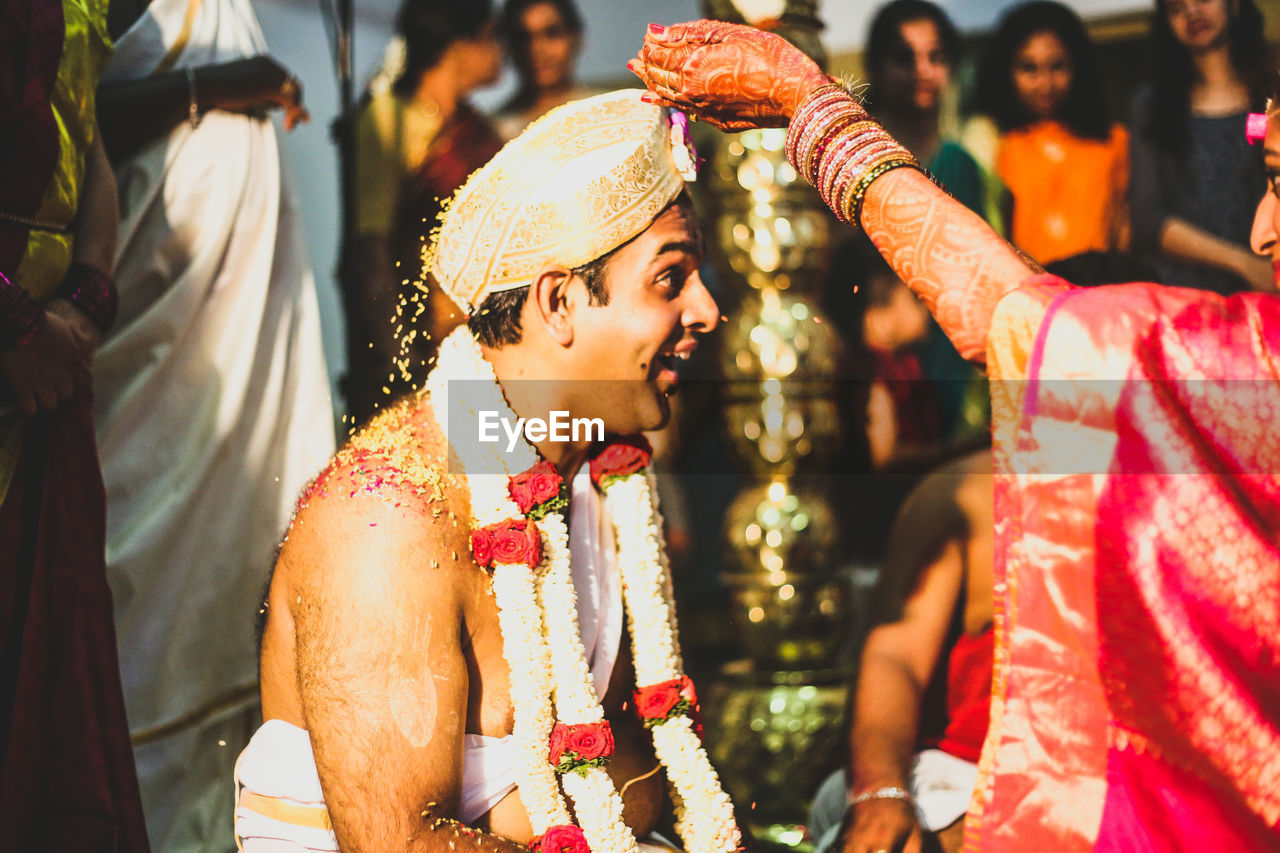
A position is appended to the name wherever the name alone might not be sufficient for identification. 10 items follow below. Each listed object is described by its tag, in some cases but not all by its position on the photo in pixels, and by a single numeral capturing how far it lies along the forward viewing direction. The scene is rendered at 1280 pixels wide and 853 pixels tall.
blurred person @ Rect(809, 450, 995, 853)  2.37
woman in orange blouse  3.45
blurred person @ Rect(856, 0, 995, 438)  3.53
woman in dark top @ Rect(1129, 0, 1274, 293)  2.99
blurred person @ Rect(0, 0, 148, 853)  1.89
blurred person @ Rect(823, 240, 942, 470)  3.77
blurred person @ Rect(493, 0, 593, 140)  3.95
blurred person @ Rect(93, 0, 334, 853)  2.42
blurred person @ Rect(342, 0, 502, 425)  3.44
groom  1.63
